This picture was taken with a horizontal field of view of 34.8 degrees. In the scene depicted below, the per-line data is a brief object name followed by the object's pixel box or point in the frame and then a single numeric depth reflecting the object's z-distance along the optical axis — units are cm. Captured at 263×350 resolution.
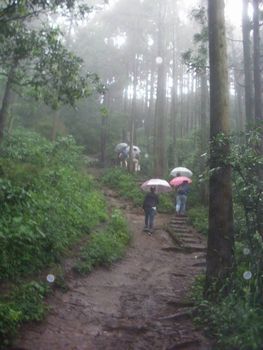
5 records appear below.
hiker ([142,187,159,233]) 1516
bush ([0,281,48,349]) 543
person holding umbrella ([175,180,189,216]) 1794
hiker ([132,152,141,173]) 2610
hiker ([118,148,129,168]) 2703
